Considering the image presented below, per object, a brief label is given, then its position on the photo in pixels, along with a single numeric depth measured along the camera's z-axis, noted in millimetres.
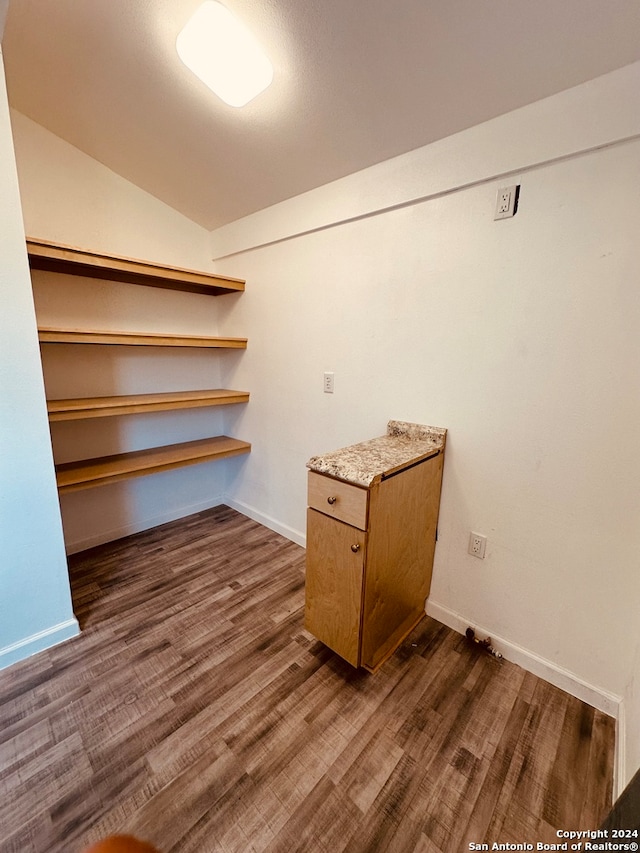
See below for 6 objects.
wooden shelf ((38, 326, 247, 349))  1722
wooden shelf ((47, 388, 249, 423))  1817
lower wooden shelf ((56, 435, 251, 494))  1915
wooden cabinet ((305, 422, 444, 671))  1247
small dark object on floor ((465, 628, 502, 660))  1539
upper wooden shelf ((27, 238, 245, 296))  1627
